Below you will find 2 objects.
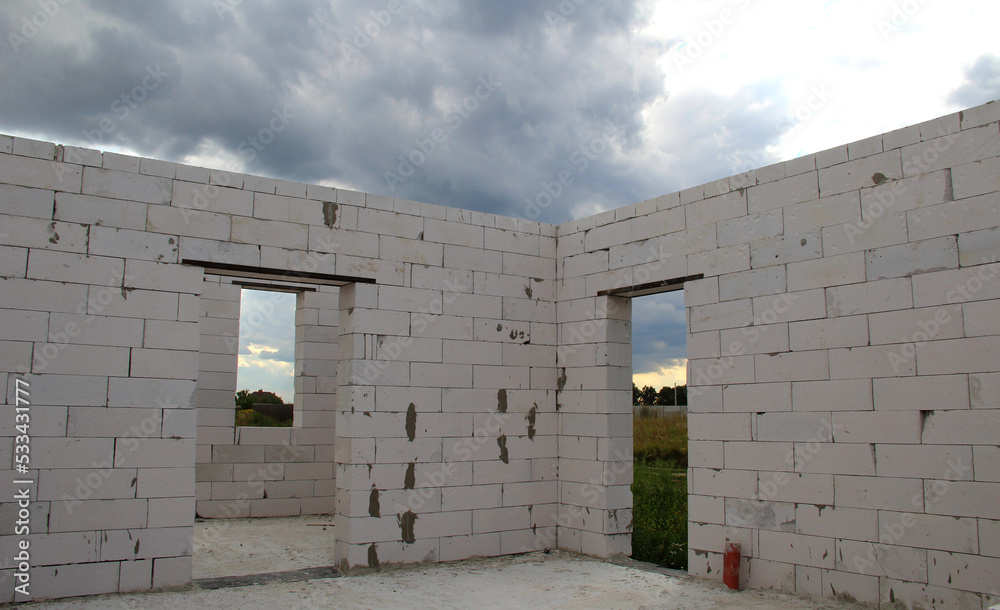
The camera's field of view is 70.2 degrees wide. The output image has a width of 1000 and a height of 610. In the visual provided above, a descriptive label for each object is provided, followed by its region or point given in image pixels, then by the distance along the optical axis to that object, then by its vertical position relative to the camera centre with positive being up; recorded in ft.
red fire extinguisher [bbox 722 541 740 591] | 19.19 -4.55
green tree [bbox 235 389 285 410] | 68.55 -0.43
